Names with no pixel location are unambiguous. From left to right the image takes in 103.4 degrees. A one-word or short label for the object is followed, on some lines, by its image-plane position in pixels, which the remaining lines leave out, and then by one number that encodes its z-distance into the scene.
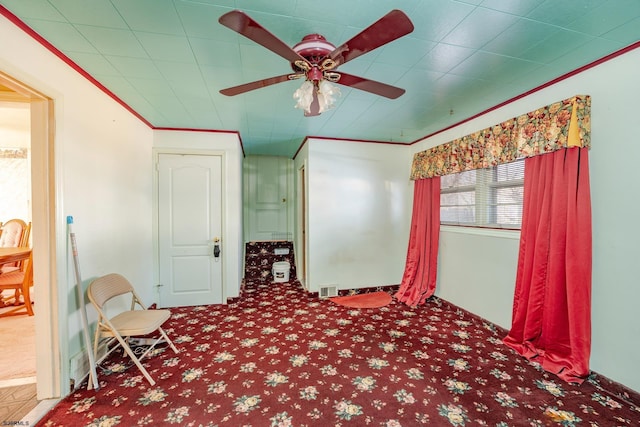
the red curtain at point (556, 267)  1.91
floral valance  1.96
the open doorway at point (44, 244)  1.71
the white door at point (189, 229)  3.35
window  2.59
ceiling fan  1.00
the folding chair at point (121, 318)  1.93
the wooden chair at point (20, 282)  2.88
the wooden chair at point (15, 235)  3.34
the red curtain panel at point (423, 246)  3.49
